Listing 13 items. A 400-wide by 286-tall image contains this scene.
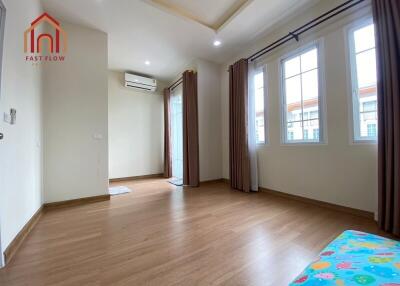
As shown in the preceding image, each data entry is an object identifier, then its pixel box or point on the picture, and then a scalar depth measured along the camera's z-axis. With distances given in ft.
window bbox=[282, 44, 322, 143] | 8.38
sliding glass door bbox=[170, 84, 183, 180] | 16.17
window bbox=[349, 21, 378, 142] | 6.65
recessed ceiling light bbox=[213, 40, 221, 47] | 11.05
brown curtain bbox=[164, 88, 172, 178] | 16.30
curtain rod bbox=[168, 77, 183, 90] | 15.09
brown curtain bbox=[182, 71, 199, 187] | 12.94
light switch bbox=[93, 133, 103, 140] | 9.44
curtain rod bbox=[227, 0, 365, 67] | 7.00
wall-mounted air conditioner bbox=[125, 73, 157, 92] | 14.83
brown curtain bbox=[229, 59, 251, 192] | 10.94
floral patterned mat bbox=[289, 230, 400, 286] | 2.24
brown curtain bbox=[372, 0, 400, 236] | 5.39
